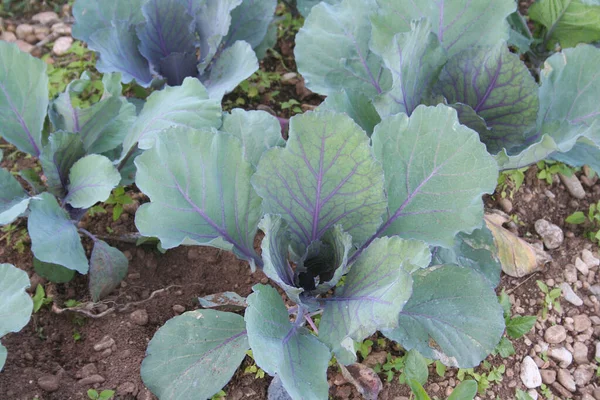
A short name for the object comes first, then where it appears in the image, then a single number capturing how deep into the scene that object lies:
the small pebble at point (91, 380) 1.86
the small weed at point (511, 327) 2.01
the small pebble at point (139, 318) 2.02
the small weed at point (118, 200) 2.31
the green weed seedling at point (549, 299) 2.23
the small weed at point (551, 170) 2.54
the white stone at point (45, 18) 3.01
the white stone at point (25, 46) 2.87
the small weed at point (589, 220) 2.43
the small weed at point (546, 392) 2.03
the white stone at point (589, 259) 2.36
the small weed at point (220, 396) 1.90
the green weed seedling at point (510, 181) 2.49
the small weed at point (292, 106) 2.68
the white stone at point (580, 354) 2.13
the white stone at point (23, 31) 2.94
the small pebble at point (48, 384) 1.82
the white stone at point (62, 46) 2.86
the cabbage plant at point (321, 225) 1.50
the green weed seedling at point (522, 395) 1.94
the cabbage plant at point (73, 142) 1.89
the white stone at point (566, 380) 2.05
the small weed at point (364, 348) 2.01
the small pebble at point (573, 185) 2.54
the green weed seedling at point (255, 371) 1.95
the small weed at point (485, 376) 2.00
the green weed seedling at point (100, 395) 1.81
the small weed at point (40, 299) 2.03
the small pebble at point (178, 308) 2.08
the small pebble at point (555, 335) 2.16
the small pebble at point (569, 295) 2.26
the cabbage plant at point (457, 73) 1.86
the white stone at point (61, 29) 2.94
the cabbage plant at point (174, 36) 2.29
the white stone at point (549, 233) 2.38
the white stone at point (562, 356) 2.11
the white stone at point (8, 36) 2.93
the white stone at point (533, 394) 2.02
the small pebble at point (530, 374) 2.04
